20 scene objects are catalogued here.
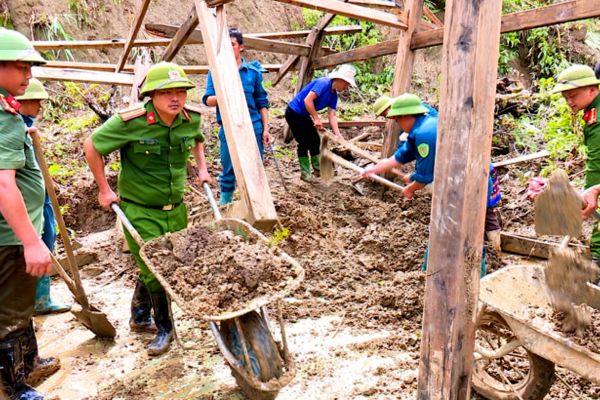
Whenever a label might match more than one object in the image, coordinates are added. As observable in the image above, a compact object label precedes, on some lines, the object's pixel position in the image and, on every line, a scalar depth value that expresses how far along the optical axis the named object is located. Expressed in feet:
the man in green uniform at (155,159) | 11.51
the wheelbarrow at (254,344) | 9.09
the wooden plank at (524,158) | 21.73
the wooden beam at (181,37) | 16.62
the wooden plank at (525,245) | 17.03
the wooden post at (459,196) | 7.22
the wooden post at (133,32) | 18.22
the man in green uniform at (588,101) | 12.44
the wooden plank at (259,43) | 22.30
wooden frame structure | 7.23
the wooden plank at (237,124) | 10.04
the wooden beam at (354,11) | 17.04
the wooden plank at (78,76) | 17.88
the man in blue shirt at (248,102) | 19.13
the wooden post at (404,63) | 20.30
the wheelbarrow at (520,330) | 8.12
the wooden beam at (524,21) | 14.43
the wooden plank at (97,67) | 21.81
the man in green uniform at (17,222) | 8.38
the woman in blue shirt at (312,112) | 22.80
